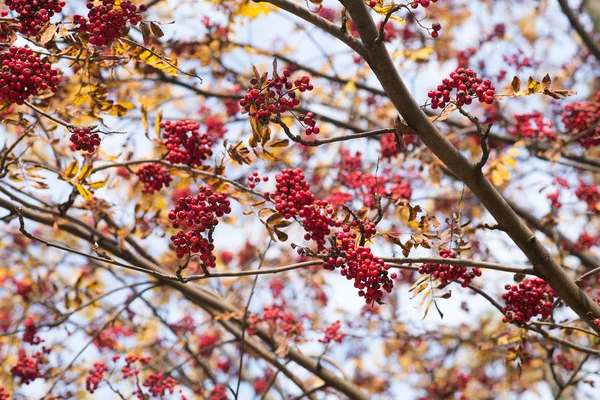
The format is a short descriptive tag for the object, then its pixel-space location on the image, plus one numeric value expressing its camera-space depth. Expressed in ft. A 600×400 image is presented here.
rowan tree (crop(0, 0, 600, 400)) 7.73
